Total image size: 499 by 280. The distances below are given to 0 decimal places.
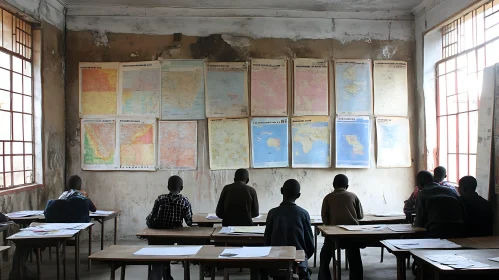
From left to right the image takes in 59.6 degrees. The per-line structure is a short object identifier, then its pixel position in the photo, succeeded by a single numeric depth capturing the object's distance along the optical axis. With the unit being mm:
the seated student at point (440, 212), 3957
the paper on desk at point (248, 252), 2965
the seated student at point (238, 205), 4570
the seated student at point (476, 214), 4258
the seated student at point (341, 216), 4285
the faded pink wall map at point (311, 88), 6906
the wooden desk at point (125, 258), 2955
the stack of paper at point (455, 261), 2744
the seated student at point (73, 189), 4773
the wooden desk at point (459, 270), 2684
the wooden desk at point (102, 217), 5270
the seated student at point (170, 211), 4254
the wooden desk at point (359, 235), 3943
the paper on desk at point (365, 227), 4113
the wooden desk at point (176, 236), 3969
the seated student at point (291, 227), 3516
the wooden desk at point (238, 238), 3854
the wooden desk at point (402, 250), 3268
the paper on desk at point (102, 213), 5328
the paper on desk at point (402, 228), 4070
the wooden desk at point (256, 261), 2898
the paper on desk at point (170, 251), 3066
